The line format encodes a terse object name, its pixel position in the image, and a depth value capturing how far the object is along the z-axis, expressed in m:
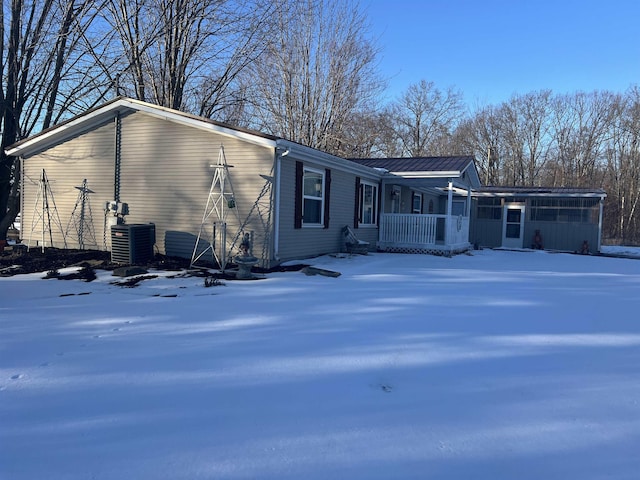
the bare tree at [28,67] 13.05
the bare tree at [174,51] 15.38
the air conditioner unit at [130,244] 9.53
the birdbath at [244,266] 8.30
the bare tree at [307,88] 20.59
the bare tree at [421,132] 34.19
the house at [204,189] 9.64
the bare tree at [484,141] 35.53
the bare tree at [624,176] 27.95
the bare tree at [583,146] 33.19
